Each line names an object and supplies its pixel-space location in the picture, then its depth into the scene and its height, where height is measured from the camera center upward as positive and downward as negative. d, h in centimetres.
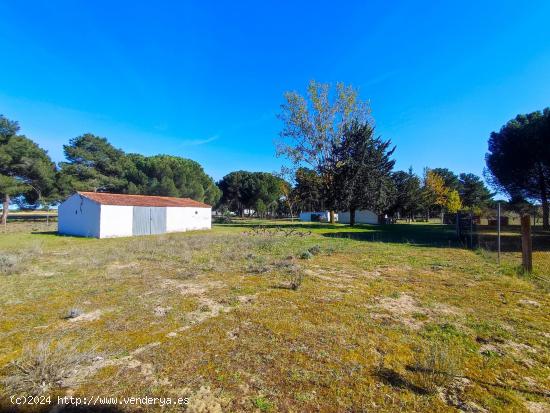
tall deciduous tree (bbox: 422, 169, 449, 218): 4528 +427
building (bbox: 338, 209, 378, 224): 4633 -35
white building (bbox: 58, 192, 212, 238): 2063 -17
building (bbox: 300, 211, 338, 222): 5147 -42
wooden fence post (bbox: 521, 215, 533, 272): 740 -80
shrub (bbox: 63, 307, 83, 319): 473 -177
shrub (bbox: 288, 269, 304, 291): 654 -173
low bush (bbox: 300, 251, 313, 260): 1080 -166
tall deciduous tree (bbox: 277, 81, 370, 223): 3048 +1028
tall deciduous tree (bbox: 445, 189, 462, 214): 4681 +240
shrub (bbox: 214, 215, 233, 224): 4445 -102
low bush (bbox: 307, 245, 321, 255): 1211 -163
